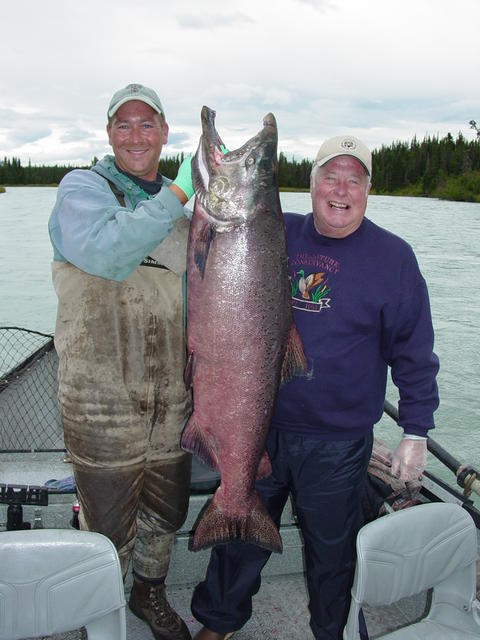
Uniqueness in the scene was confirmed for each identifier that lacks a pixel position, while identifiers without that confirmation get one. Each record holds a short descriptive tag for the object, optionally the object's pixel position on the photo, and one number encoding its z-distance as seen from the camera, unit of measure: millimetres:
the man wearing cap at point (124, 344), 2451
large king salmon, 2232
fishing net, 4991
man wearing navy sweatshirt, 2520
